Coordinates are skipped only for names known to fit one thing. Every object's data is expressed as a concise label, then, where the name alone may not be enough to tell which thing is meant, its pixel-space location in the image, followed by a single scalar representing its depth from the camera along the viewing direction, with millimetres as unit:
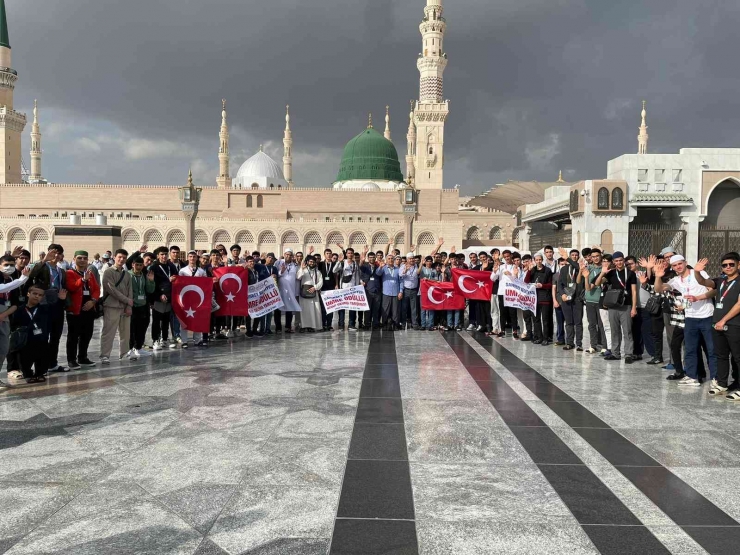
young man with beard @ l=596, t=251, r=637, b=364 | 7465
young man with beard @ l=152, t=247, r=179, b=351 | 7863
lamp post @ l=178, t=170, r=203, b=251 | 30281
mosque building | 50000
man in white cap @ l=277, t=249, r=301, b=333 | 10203
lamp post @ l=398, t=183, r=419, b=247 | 29625
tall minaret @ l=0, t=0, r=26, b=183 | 50438
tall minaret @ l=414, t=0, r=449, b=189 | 49562
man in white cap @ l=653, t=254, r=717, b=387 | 5934
